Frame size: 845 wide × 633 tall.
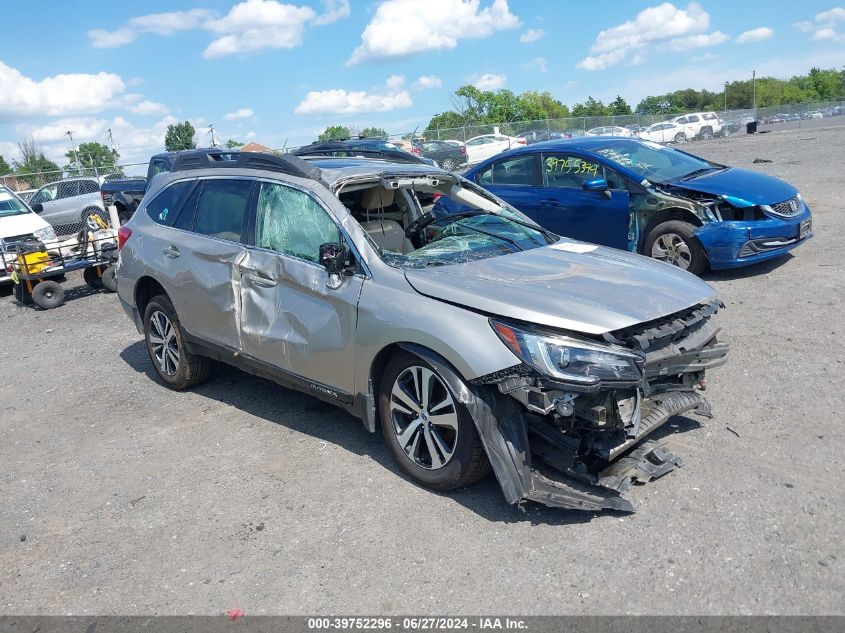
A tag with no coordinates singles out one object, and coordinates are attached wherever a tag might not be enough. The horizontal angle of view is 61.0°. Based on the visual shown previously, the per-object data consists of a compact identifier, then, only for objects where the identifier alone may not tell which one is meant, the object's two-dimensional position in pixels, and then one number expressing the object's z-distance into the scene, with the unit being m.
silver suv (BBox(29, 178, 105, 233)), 19.14
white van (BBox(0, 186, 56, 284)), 11.29
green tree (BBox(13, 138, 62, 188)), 26.22
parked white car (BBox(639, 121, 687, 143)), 40.66
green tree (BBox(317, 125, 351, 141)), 73.81
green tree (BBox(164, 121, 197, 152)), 75.25
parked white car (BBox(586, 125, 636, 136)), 36.06
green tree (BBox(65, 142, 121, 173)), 69.93
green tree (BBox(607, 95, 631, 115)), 107.69
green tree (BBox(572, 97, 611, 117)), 109.31
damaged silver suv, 3.59
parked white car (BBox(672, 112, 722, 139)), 42.78
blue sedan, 7.80
